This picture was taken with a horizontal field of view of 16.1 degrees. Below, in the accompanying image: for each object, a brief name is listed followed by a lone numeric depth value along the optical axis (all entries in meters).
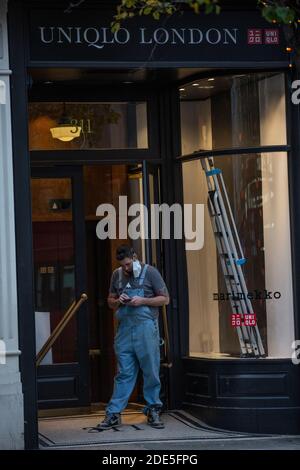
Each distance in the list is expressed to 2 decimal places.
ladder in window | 11.24
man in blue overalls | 10.98
